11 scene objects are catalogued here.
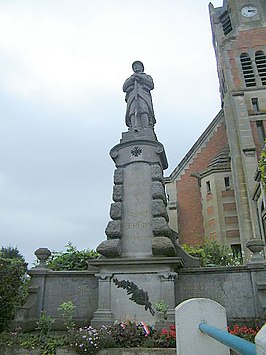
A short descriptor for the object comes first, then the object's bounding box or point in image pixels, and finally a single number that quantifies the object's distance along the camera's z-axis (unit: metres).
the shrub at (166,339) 6.77
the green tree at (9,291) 9.59
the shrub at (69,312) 8.25
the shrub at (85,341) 6.61
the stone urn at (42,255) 10.15
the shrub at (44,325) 8.10
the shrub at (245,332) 6.75
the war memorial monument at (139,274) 8.84
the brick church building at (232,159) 26.66
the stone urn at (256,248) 9.33
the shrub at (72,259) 13.73
